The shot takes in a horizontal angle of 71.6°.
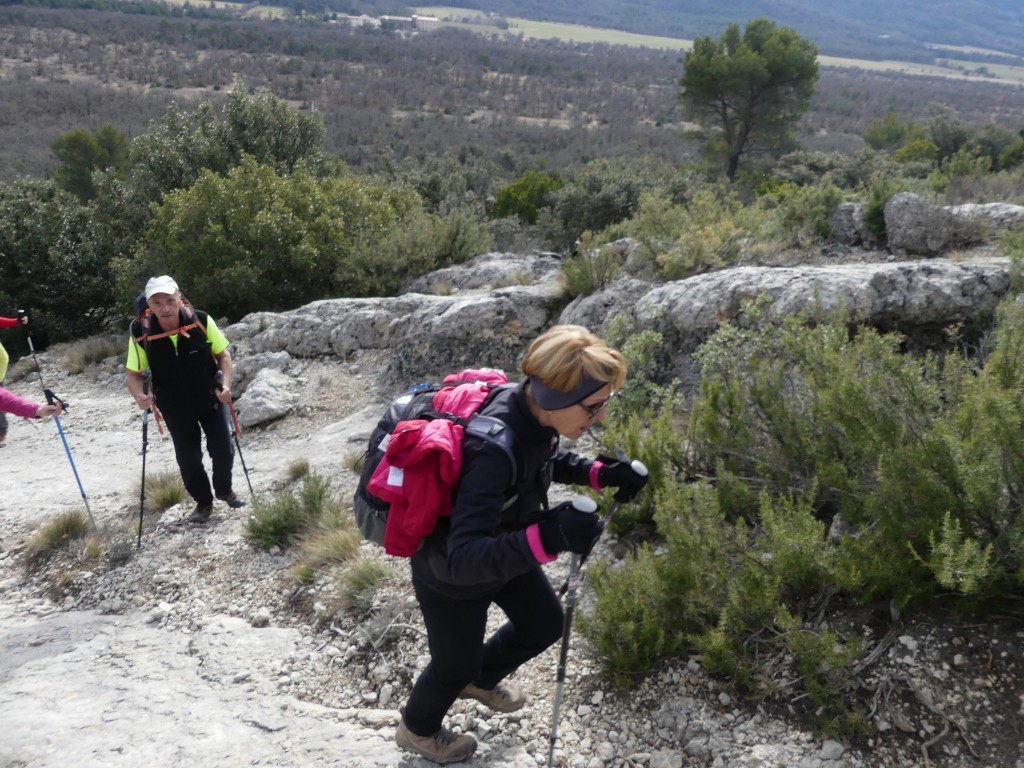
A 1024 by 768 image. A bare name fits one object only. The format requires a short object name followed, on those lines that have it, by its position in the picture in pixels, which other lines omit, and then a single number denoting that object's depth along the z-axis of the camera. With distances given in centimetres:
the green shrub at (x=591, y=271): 778
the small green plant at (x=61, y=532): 506
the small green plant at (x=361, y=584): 388
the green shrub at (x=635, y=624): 294
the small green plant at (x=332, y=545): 434
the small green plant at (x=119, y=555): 471
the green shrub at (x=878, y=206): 810
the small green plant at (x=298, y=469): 600
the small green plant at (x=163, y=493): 551
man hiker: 448
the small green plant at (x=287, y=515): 479
